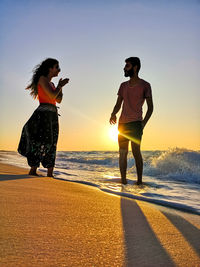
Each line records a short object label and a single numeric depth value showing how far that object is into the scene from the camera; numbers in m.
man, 4.06
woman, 3.93
